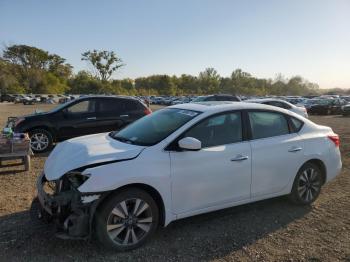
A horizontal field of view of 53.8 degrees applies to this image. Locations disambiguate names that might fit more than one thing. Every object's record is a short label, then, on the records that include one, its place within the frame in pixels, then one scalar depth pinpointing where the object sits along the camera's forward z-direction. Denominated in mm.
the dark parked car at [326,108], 31847
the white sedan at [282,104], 14460
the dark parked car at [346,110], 29531
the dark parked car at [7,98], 64188
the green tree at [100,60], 82000
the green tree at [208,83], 112000
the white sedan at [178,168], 3744
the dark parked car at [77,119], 9617
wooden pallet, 7465
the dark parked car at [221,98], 19406
